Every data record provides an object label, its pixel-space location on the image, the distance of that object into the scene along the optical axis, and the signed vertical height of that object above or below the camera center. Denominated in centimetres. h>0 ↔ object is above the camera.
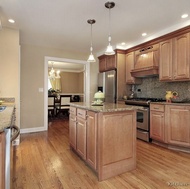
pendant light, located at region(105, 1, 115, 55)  226 +138
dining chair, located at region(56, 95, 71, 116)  657 -58
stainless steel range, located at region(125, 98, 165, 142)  341 -62
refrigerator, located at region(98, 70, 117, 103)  446 +30
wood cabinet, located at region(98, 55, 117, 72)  456 +102
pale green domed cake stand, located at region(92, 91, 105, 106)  238 -5
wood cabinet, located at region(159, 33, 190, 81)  296 +74
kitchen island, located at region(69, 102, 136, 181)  191 -62
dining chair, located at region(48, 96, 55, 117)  646 -49
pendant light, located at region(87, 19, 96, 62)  284 +106
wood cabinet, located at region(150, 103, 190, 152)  279 -62
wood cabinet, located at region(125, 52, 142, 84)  430 +80
